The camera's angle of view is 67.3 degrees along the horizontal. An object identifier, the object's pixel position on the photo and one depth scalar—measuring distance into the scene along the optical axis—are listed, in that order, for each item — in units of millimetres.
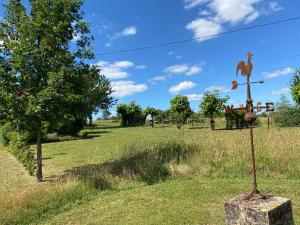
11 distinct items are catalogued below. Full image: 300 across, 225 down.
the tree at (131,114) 36138
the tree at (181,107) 27707
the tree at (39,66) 6234
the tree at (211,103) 23615
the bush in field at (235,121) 22288
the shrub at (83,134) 21269
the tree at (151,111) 35601
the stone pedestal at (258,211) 2368
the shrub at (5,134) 17476
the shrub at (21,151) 8327
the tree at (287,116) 20618
